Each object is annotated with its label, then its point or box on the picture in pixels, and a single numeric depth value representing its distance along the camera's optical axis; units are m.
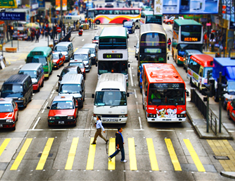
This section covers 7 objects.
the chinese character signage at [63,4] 71.39
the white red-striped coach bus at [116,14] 80.38
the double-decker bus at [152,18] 60.81
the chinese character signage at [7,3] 43.56
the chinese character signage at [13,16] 44.69
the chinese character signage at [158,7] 43.91
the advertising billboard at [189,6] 44.12
